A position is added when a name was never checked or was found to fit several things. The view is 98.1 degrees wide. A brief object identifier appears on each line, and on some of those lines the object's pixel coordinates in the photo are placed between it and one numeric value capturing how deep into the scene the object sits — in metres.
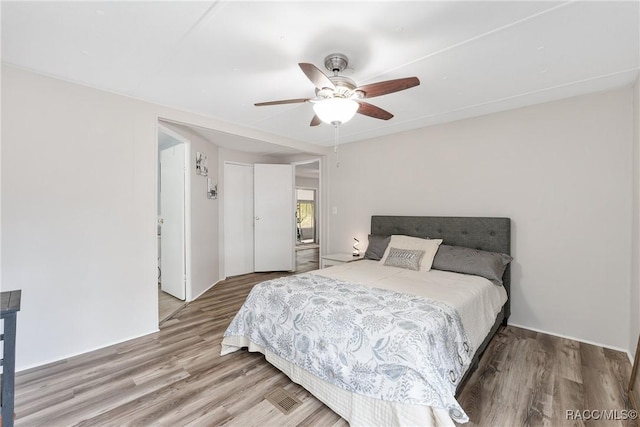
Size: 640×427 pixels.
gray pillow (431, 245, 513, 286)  2.64
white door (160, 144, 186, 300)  3.72
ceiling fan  1.79
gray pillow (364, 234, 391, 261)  3.50
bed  1.42
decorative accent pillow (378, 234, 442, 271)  2.95
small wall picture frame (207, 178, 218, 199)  4.31
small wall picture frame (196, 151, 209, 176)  3.87
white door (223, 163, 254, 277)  4.93
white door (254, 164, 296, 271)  5.27
